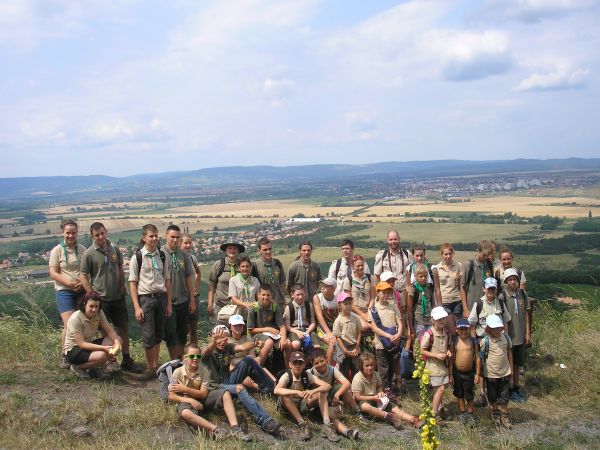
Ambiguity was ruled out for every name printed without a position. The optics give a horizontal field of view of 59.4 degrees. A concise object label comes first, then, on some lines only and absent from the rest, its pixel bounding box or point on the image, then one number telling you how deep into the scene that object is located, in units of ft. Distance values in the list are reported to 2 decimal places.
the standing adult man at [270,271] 22.52
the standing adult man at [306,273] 22.82
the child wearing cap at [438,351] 19.98
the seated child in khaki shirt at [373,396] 19.49
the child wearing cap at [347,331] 20.86
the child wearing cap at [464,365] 20.04
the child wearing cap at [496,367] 19.83
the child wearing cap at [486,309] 20.59
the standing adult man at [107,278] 20.59
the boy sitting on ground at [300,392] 18.76
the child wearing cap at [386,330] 21.15
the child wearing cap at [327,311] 21.11
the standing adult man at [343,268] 23.15
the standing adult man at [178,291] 21.53
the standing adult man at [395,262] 23.25
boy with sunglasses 17.87
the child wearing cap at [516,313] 21.31
